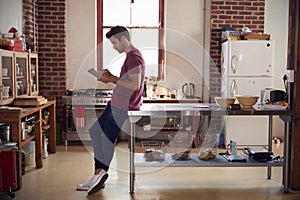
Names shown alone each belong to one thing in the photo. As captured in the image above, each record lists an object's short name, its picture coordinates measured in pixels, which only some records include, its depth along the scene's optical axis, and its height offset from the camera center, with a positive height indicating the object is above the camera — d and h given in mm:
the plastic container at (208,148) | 4309 -738
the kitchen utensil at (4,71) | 4582 +57
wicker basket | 4250 -781
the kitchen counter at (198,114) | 3939 -332
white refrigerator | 6070 +74
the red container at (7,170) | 3758 -844
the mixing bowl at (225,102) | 4113 -225
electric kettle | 6887 -173
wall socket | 4129 +36
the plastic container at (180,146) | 4293 -724
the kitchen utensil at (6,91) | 4570 -158
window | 7008 +890
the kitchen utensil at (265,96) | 4590 -183
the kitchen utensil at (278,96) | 4363 -171
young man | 4031 -225
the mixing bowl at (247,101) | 4131 -214
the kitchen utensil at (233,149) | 4455 -749
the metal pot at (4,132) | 4184 -555
